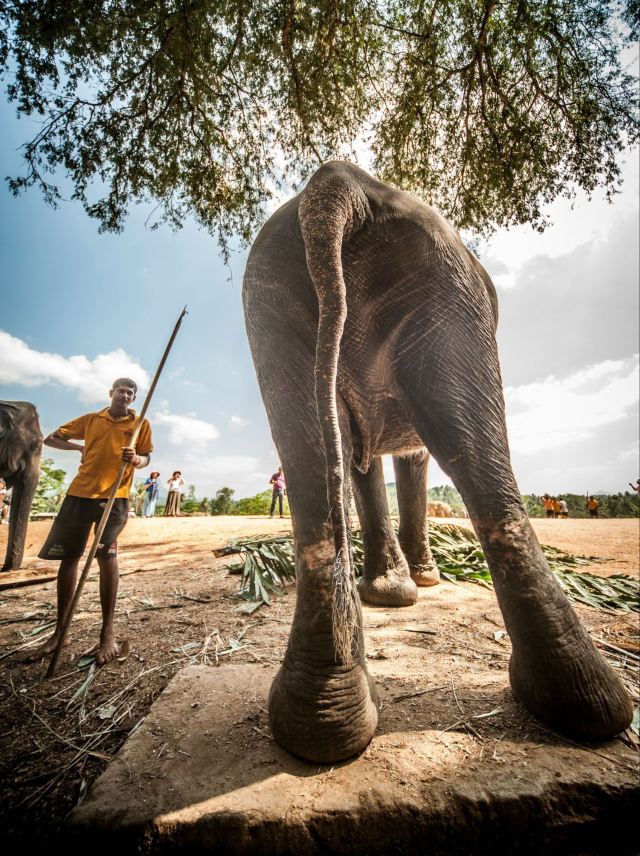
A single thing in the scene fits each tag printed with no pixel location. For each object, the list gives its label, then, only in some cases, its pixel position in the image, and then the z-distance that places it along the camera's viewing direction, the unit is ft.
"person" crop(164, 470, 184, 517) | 56.34
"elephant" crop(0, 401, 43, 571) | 20.57
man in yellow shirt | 8.91
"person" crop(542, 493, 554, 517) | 75.10
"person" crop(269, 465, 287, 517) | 52.18
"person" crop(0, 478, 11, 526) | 47.13
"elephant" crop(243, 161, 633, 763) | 4.77
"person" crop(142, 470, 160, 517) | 54.08
